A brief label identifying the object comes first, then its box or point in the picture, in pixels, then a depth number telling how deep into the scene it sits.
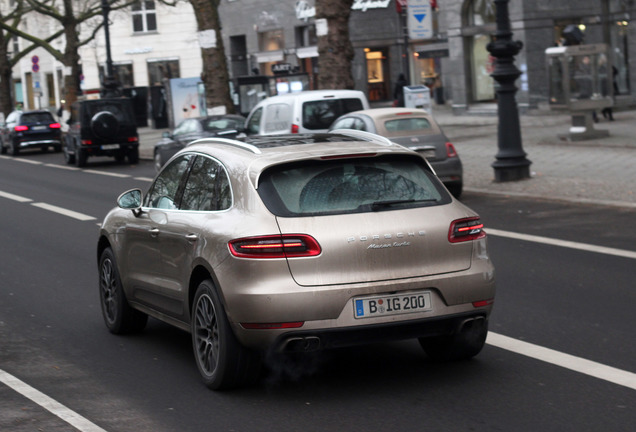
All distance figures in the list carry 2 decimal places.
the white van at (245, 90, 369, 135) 20.72
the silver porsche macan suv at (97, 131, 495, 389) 6.03
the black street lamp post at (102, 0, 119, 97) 39.31
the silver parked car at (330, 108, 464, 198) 16.92
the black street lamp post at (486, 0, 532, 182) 18.33
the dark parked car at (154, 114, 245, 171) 25.03
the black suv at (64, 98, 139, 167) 30.09
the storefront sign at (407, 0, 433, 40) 24.69
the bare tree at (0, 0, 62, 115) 57.28
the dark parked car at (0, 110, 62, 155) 38.31
